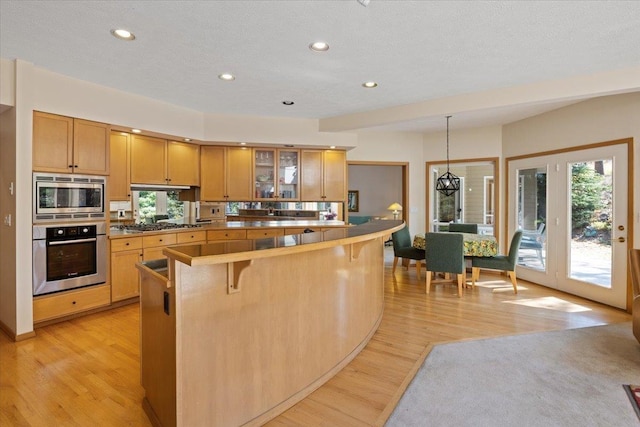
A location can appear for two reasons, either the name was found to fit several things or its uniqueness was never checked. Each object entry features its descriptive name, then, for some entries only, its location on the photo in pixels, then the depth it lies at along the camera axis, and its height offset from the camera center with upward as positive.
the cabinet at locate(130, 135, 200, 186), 4.42 +0.69
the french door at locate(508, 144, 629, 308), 4.14 -0.13
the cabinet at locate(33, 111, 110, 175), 3.32 +0.69
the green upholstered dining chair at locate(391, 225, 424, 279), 5.45 -0.64
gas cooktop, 4.34 -0.22
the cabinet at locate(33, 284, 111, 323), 3.32 -0.96
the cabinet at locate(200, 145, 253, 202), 5.36 +0.60
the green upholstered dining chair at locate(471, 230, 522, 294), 4.66 -0.73
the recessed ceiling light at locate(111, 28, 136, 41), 2.62 +1.40
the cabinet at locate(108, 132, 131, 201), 4.11 +0.52
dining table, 4.83 -0.53
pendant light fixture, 5.48 +0.43
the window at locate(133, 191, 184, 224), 4.76 +0.08
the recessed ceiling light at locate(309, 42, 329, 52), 2.82 +1.40
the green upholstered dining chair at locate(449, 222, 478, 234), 5.92 -0.32
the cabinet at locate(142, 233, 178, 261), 4.23 -0.43
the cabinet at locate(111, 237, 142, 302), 3.92 -0.68
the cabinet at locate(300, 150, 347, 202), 5.78 +0.62
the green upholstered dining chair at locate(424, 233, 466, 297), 4.50 -0.60
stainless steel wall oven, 3.31 -0.48
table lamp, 9.56 +0.06
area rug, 2.13 -1.24
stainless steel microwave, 3.30 +0.14
